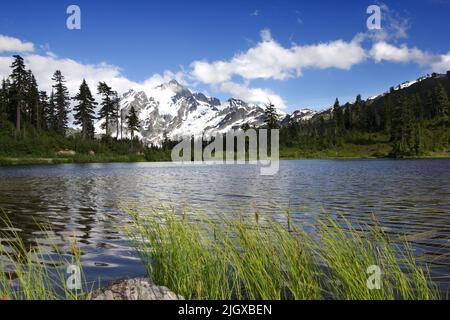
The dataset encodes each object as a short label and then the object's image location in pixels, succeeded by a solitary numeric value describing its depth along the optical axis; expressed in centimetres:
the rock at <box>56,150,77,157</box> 8436
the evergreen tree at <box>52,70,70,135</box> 11444
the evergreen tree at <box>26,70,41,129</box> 9604
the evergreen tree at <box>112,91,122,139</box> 11538
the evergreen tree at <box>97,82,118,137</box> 11138
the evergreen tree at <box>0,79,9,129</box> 8638
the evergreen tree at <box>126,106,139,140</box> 12341
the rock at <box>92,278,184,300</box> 558
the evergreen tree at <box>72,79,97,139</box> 10650
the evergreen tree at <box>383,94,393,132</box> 16138
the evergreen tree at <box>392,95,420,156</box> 11706
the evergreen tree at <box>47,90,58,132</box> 11331
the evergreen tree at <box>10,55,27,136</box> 8800
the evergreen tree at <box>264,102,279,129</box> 14212
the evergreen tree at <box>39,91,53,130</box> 10635
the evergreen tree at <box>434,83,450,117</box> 16250
